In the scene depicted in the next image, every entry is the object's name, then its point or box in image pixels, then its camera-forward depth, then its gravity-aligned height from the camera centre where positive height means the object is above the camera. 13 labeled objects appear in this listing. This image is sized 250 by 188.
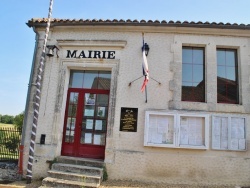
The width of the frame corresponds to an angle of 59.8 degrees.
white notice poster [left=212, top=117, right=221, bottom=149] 6.43 +0.09
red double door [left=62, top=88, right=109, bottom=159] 7.07 +0.18
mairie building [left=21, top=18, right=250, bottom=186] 6.43 +0.97
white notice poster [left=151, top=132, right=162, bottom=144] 6.50 -0.16
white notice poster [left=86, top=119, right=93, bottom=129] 7.17 +0.17
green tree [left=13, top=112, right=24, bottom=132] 13.30 +0.23
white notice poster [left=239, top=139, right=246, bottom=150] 6.42 -0.19
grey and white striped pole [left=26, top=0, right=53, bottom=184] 6.31 +0.61
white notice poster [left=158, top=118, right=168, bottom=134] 6.57 +0.24
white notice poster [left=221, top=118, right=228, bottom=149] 6.44 +0.10
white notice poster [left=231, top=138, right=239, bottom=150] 6.42 -0.20
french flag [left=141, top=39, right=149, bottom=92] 6.19 +1.77
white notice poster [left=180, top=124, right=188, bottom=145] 6.48 +0.00
